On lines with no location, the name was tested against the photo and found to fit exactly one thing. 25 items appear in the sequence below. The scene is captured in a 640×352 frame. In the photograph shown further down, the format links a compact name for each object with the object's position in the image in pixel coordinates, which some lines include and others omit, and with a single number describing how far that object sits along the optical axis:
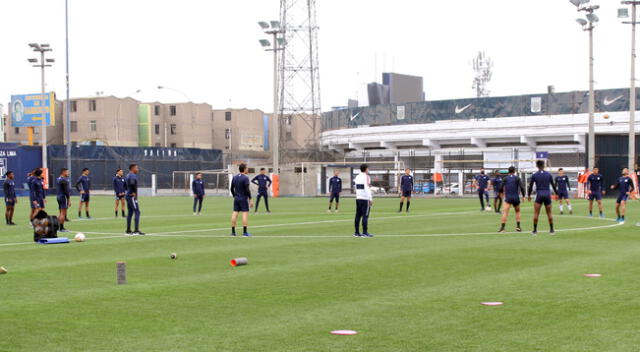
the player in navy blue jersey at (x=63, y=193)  25.78
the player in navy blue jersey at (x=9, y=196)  27.19
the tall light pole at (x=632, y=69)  43.20
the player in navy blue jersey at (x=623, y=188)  25.39
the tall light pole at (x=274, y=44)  55.53
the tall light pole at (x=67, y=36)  57.15
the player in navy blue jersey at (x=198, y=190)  34.38
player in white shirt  20.62
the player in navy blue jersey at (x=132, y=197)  21.36
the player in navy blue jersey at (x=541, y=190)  20.64
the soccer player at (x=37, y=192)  24.39
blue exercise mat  18.94
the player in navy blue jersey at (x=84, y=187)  31.08
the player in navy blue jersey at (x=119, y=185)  28.24
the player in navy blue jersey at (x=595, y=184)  29.16
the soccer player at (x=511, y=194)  21.98
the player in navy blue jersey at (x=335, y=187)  35.30
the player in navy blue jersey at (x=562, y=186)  31.41
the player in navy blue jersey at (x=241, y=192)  20.67
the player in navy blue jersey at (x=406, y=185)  34.57
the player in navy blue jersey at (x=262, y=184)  34.81
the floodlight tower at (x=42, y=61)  55.41
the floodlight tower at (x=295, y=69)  76.62
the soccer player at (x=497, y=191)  32.94
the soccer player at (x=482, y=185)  34.90
